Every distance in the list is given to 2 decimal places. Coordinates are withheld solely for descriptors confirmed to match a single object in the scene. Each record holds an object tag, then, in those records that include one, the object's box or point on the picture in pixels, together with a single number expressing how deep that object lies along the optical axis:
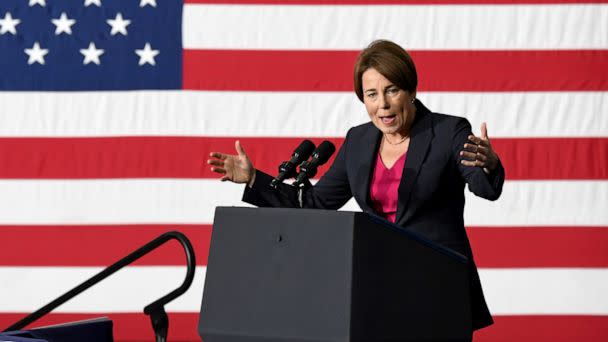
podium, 9.44
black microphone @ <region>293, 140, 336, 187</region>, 10.09
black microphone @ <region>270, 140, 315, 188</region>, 10.10
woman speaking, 10.34
